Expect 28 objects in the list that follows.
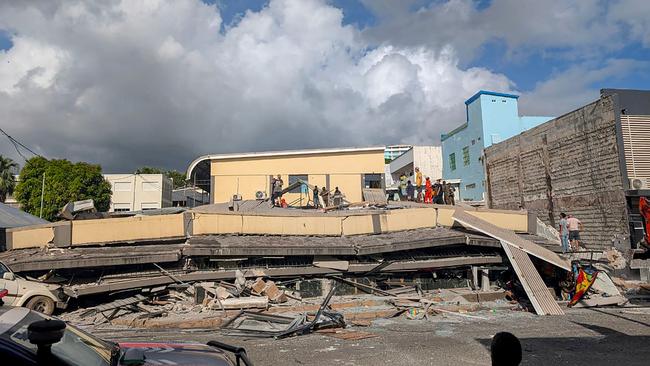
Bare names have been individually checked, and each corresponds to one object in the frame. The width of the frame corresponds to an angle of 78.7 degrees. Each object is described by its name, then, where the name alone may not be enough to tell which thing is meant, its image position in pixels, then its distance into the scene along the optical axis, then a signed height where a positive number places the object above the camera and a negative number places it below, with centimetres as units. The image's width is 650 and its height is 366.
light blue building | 3009 +669
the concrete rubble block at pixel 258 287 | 1106 -188
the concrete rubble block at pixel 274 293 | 1091 -206
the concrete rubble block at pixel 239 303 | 1033 -219
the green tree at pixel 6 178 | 4050 +481
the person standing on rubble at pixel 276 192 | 1977 +135
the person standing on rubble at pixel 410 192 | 2152 +133
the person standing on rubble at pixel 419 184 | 2047 +166
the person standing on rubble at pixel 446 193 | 1945 +112
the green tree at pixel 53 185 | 3656 +362
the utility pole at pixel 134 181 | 4238 +438
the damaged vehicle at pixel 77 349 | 209 -87
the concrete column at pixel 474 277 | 1256 -196
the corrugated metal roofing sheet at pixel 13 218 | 2071 +36
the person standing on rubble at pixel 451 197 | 1946 +92
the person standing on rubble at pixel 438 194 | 1909 +106
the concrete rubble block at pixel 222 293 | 1068 -198
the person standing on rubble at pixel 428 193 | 1955 +114
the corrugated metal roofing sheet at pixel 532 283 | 1008 -187
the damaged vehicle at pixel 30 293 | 979 -175
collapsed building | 1100 -94
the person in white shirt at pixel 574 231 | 1594 -73
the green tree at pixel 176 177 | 5728 +706
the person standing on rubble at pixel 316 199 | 1937 +93
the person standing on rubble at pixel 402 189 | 2280 +165
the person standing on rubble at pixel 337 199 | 1878 +91
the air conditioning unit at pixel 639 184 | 1552 +110
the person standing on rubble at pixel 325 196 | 1973 +111
